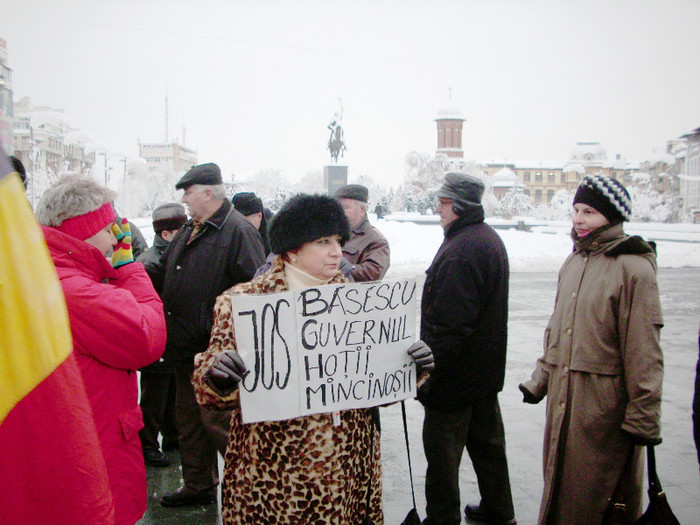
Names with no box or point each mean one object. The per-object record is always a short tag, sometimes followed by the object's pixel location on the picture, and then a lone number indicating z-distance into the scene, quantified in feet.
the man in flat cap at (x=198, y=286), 12.56
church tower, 343.87
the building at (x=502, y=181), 322.34
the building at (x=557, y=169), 383.45
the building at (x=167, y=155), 261.85
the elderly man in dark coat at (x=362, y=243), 15.75
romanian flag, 3.52
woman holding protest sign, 7.50
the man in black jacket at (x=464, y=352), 11.08
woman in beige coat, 8.89
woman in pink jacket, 7.47
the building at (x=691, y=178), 162.71
